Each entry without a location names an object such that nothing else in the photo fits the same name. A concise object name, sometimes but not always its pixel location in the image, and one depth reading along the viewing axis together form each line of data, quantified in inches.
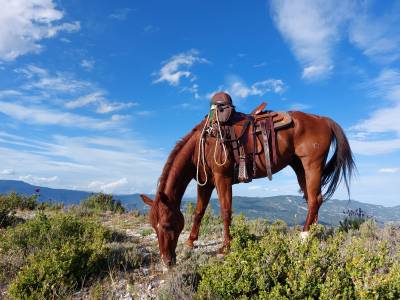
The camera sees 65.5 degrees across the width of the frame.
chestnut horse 180.2
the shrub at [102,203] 455.9
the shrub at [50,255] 142.5
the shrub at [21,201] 414.0
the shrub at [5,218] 303.9
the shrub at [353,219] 274.7
